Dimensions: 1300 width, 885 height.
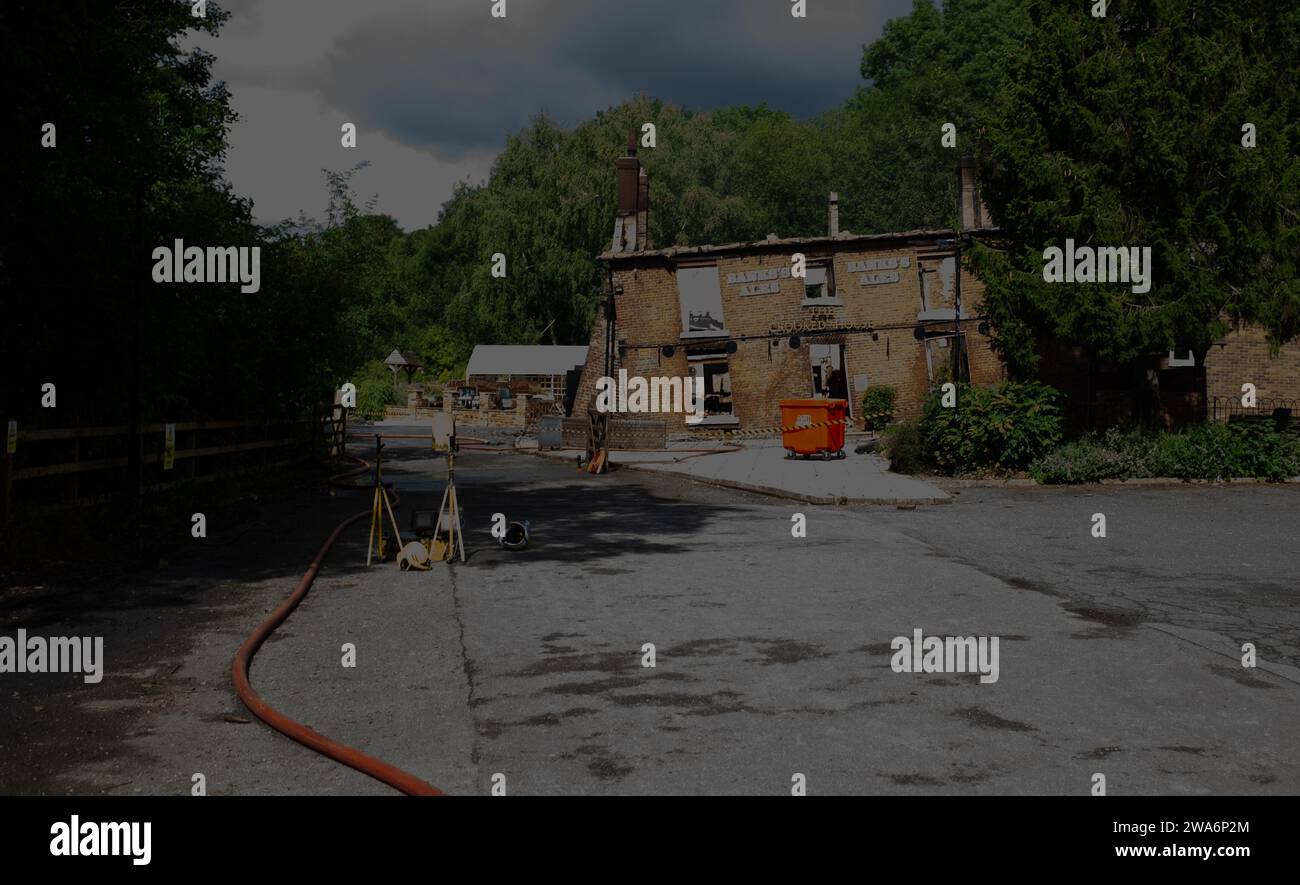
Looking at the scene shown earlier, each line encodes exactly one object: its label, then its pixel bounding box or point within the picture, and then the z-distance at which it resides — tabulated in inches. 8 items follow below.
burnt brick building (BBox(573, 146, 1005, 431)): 1476.4
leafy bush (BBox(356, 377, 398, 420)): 2404.4
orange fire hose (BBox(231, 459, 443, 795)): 176.4
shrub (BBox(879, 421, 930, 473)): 898.7
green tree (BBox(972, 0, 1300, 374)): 821.2
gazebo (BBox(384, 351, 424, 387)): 3147.1
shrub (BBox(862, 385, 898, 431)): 1454.2
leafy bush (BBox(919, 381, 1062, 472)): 838.5
